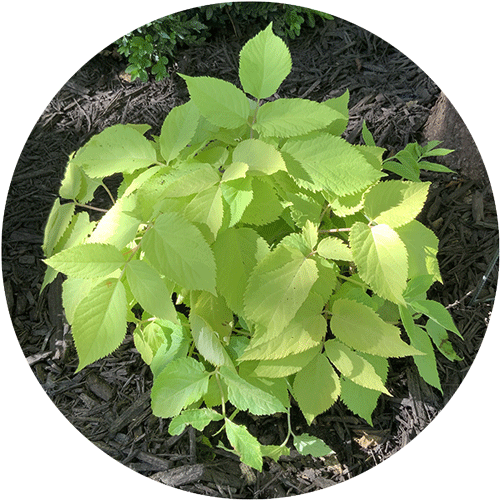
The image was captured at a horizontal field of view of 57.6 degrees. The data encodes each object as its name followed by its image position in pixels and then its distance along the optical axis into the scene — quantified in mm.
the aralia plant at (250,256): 877
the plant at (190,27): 1901
